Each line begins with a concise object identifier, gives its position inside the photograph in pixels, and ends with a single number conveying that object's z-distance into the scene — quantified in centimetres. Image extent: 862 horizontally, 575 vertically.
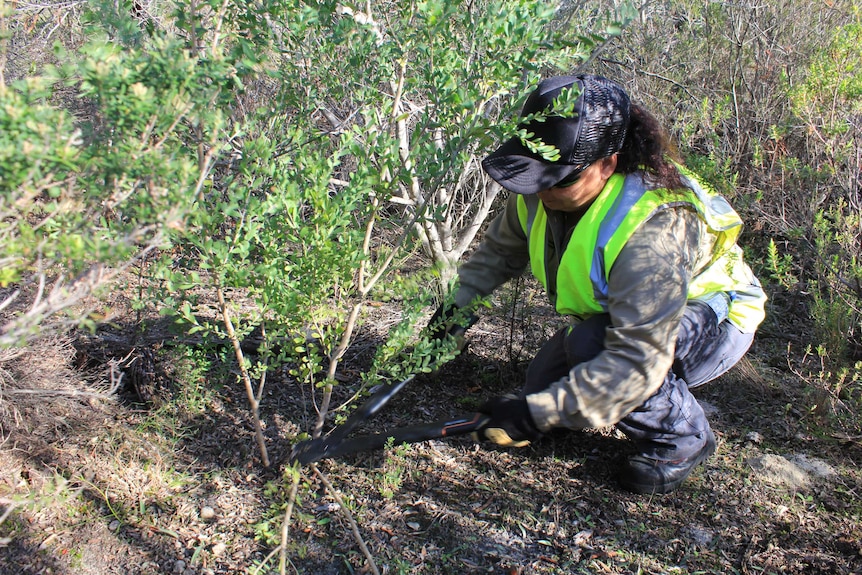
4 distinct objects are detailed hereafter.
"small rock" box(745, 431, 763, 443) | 285
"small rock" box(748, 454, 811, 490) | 259
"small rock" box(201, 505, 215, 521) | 236
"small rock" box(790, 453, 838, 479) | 263
